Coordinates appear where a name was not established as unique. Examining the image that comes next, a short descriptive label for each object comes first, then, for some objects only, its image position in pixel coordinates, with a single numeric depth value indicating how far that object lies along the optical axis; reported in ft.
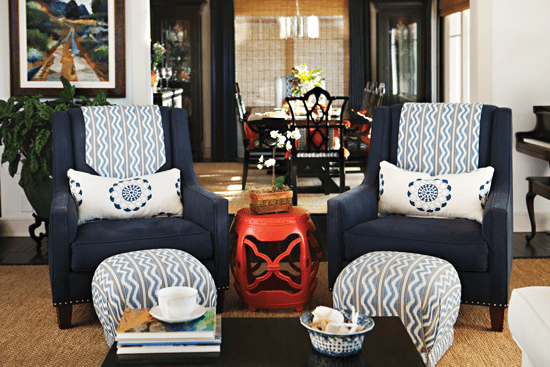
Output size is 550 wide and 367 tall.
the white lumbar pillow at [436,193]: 10.02
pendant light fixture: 23.54
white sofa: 5.51
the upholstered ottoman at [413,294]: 7.89
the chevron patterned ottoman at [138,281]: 8.19
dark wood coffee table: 5.54
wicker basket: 9.94
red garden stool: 9.70
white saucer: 5.86
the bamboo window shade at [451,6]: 21.93
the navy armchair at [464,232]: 8.93
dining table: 19.48
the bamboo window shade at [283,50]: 29.17
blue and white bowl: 5.51
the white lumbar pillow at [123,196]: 10.22
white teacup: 5.92
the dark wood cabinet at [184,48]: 27.84
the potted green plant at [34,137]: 12.92
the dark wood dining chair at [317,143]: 17.94
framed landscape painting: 14.24
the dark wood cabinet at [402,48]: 26.94
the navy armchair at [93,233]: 9.20
